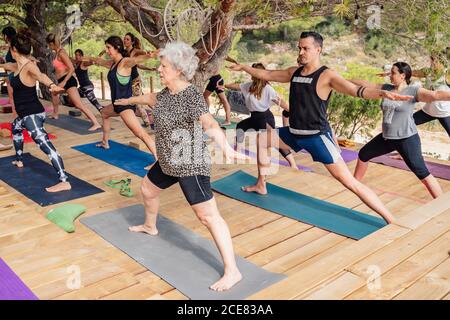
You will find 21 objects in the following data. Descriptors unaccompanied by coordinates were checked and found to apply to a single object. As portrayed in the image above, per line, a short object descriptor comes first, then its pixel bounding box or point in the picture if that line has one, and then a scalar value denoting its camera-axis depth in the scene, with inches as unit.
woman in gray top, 175.2
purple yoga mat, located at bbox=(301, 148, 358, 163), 258.1
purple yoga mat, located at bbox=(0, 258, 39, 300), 116.4
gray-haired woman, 120.8
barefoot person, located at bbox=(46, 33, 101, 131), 285.0
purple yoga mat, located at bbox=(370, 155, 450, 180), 231.9
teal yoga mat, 165.3
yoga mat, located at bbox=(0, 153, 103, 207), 190.7
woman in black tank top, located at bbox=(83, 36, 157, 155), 215.2
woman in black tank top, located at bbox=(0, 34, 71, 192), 185.0
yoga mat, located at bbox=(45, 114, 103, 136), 316.8
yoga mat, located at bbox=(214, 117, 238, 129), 349.2
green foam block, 158.1
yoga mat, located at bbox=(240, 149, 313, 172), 241.6
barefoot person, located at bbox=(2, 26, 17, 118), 237.0
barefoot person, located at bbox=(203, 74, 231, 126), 336.5
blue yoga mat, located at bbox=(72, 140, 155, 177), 234.7
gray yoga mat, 123.3
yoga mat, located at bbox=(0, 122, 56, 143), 283.3
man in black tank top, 146.9
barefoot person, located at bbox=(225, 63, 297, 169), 212.4
